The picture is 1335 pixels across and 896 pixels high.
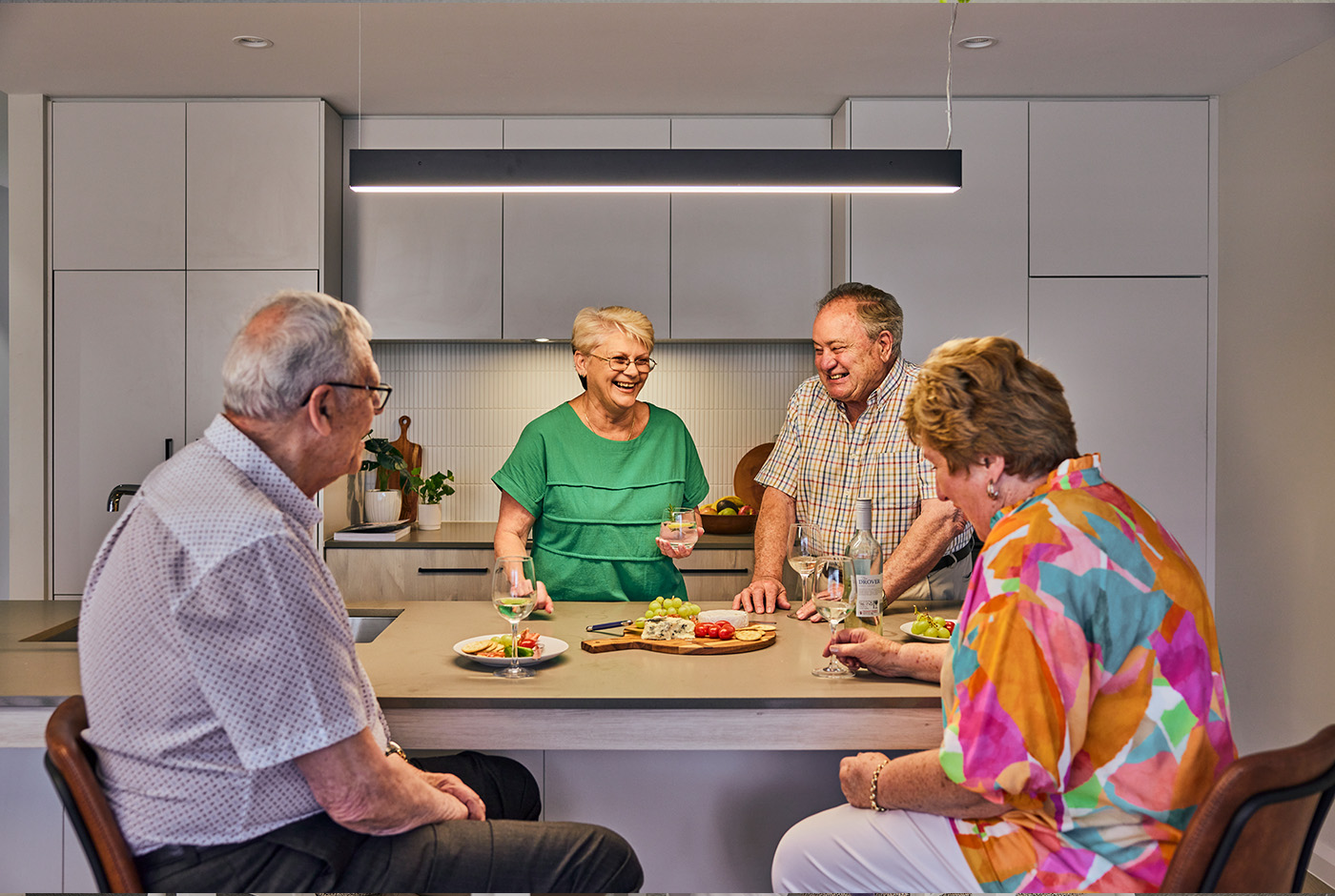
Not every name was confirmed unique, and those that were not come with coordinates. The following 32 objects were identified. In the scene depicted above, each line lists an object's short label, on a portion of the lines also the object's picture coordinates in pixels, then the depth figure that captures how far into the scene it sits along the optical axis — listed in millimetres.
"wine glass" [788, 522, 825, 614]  2021
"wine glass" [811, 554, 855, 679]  1860
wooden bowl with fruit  4016
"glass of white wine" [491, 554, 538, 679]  1806
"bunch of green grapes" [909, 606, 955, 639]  1994
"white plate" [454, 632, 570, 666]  1840
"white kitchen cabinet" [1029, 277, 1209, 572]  3803
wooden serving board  1971
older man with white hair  1284
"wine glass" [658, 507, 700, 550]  2232
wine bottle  1952
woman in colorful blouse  1297
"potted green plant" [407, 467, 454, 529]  4199
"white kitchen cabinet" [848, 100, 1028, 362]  3756
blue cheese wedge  2029
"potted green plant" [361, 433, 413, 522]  4074
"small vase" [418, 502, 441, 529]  4195
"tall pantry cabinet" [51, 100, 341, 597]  3768
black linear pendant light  2080
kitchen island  1691
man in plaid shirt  2373
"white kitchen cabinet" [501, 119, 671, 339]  3957
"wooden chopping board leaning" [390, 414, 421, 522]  4344
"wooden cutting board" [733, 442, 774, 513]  4265
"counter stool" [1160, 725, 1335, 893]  1166
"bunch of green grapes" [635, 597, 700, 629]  2082
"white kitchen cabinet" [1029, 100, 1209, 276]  3766
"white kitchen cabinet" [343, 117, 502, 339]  3961
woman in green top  2658
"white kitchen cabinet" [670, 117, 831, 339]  3969
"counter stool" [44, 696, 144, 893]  1272
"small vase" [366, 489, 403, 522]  4066
